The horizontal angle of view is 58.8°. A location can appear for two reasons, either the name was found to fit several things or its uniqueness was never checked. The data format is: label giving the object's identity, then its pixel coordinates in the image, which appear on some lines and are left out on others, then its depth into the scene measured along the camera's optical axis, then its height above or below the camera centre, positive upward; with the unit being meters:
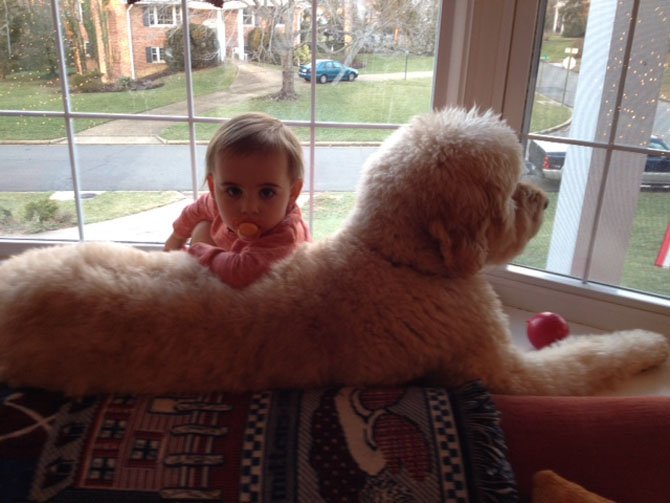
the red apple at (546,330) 1.44 -0.66
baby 1.19 -0.32
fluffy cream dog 1.01 -0.45
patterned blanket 0.91 -0.62
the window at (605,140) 1.37 -0.22
